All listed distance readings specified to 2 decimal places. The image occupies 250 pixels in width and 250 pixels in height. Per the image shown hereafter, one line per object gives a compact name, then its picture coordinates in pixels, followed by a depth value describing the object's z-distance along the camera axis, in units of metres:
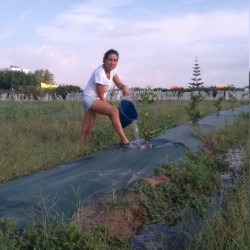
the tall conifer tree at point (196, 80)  27.80
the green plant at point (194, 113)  5.18
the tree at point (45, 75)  37.93
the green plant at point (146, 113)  3.38
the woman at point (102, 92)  3.52
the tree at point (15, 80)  29.68
